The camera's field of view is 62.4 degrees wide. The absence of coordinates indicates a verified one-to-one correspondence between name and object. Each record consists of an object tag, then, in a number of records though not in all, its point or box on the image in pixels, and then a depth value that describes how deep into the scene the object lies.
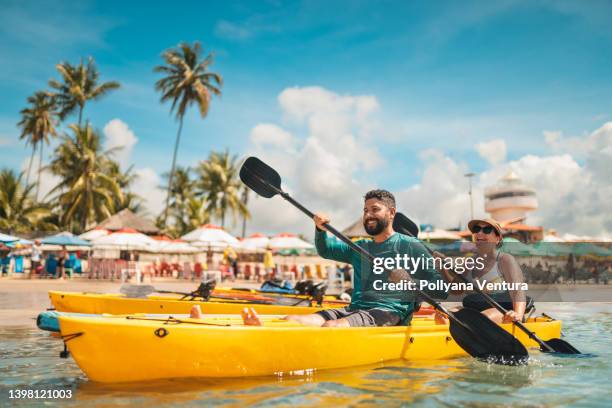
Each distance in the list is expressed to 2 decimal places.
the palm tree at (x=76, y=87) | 34.28
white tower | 70.88
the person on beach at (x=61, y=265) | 20.33
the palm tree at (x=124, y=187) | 40.03
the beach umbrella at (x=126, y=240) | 20.70
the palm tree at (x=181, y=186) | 43.25
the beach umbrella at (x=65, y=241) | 20.56
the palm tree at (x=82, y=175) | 31.78
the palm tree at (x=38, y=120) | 37.66
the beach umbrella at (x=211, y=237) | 21.23
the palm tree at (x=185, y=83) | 33.80
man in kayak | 4.59
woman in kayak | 5.09
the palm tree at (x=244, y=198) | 47.55
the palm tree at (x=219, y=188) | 41.44
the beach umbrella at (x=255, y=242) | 24.17
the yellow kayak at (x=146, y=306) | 7.34
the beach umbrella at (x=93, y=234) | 24.40
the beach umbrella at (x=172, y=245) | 22.98
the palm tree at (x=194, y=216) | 38.90
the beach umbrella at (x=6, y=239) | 18.81
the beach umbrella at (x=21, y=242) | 19.73
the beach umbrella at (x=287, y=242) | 22.94
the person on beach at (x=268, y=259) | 20.90
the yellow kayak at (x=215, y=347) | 3.69
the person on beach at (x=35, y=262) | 21.50
